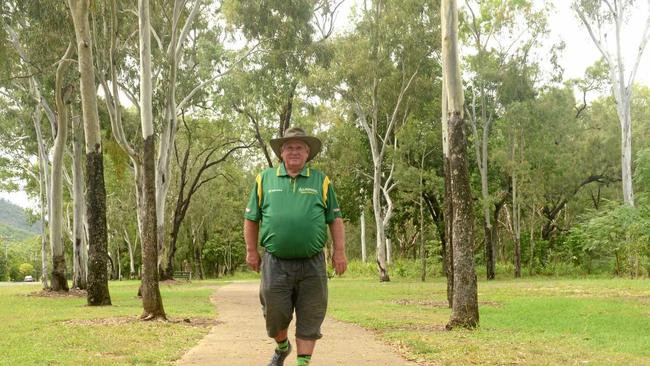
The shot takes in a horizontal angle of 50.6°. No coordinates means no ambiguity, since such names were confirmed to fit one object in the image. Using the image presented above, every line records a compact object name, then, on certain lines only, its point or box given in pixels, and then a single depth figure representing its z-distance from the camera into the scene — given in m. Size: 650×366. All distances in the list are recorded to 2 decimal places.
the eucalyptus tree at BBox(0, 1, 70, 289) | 19.20
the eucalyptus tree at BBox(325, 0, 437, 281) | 29.22
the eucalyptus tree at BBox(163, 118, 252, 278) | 36.09
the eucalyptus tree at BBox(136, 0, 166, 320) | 12.19
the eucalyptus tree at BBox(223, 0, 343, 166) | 23.80
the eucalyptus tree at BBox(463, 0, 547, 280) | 32.16
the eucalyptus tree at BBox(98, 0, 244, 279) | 17.94
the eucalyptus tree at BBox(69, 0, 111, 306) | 16.09
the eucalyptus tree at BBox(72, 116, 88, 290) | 23.88
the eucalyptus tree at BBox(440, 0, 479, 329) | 10.47
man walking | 5.18
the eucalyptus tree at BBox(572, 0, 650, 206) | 31.20
